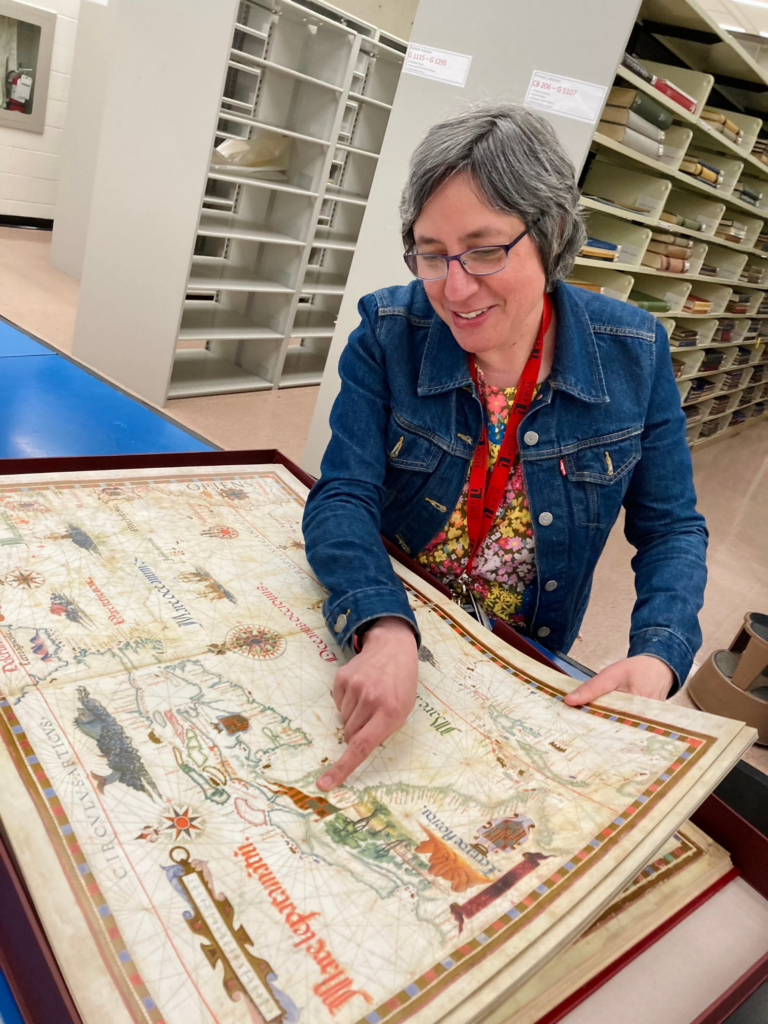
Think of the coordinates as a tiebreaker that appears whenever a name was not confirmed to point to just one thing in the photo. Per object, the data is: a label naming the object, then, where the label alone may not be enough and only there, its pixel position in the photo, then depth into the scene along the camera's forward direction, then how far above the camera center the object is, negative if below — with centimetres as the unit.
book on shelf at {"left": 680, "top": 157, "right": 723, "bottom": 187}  378 +54
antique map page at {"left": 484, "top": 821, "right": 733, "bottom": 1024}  53 -47
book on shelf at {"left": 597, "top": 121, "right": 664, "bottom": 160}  291 +45
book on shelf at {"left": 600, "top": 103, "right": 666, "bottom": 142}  287 +51
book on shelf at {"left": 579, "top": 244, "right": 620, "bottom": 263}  314 +1
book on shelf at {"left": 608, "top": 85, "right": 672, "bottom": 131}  283 +57
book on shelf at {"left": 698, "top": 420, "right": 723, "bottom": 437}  622 -102
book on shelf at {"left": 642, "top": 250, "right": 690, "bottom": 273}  386 +7
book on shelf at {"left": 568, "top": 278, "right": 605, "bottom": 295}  324 -13
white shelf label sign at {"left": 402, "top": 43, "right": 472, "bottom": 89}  279 +47
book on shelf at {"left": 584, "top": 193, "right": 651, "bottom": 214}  331 +24
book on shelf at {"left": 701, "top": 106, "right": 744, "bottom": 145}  380 +80
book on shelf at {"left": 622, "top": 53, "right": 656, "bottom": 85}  272 +66
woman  99 -28
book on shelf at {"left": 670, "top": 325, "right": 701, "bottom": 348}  459 -30
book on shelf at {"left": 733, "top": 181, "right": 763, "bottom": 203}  465 +62
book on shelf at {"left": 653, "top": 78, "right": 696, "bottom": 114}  302 +70
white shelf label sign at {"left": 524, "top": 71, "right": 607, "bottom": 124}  258 +46
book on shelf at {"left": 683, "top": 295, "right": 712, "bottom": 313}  455 -10
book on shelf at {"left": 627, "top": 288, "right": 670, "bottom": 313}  389 -14
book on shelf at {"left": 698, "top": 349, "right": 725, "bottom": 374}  534 -45
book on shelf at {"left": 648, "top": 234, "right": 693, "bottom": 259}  384 +14
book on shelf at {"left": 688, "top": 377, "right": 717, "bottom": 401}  534 -65
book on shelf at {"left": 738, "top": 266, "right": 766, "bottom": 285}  534 +19
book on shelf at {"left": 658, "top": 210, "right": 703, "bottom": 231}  372 +29
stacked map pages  46 -44
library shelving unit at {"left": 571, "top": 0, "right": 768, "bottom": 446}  338 +33
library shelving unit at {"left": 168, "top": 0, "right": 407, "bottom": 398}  408 -13
